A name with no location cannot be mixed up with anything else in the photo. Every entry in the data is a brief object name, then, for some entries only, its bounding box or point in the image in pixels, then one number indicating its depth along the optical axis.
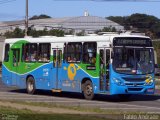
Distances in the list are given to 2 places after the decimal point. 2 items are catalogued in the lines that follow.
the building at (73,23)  109.25
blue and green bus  24.98
